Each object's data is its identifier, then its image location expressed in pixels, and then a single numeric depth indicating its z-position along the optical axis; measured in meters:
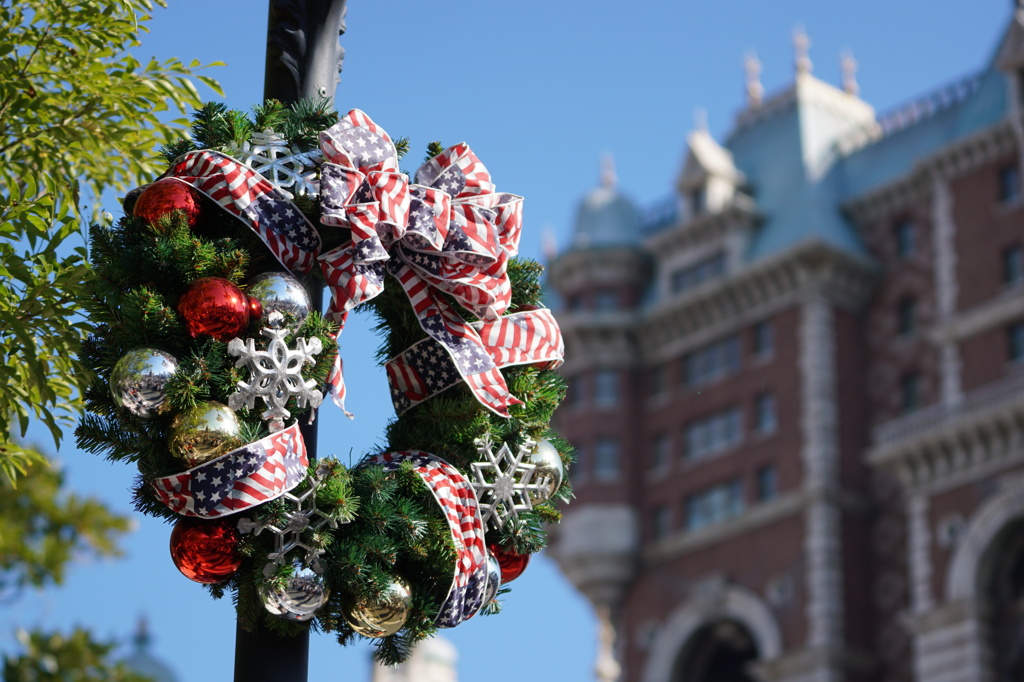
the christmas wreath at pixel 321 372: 7.04
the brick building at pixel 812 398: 53.66
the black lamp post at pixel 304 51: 7.98
